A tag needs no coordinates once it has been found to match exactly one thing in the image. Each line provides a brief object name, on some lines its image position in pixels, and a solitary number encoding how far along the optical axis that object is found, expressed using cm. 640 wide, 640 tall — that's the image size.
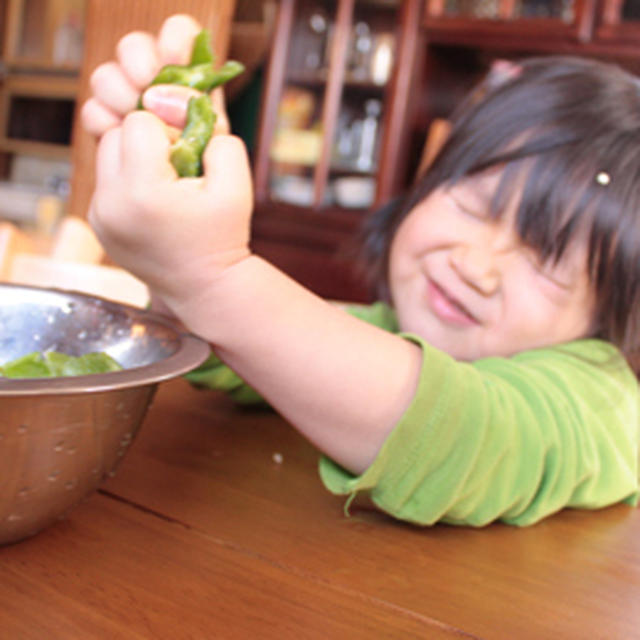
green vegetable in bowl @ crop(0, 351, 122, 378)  38
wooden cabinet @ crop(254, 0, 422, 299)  274
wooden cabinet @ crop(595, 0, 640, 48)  230
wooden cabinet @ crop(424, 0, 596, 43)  236
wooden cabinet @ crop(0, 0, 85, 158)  480
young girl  41
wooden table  33
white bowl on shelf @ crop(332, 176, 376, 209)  279
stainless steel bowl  31
